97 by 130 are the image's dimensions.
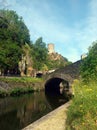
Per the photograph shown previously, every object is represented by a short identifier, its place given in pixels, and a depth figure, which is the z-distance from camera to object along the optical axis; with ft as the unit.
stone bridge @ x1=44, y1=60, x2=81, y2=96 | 69.31
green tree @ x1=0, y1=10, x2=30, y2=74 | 64.90
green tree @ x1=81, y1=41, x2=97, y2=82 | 21.00
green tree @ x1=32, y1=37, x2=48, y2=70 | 97.41
